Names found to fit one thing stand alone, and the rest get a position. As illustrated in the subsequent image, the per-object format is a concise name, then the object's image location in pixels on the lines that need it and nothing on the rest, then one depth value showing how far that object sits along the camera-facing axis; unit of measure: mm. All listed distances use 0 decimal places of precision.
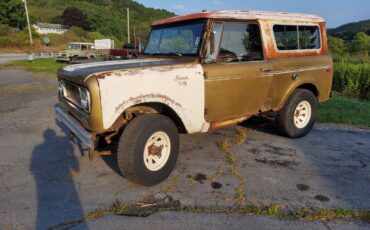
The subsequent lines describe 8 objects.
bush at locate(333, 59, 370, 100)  11359
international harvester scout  3525
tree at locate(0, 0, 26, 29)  55875
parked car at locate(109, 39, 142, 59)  25328
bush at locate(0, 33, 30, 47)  42875
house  61338
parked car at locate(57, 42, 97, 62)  25761
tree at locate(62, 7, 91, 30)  68688
